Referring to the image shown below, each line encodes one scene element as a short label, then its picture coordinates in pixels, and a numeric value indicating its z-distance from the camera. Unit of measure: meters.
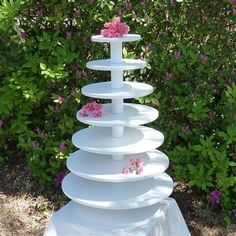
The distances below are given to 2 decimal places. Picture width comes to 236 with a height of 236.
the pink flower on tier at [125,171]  2.79
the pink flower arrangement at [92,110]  2.85
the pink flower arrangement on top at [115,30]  2.70
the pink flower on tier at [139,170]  2.79
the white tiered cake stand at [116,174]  2.73
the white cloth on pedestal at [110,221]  2.80
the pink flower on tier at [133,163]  2.84
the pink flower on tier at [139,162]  2.85
